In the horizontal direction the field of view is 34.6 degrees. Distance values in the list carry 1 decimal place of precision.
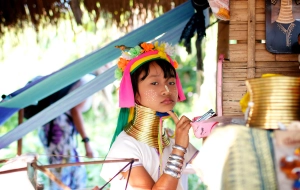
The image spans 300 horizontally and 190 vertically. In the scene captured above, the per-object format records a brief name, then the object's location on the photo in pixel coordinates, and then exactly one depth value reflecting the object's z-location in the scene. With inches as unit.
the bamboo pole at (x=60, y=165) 69.2
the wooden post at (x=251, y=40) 104.0
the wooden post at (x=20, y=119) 177.0
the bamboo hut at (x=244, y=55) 104.0
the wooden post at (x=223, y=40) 159.4
